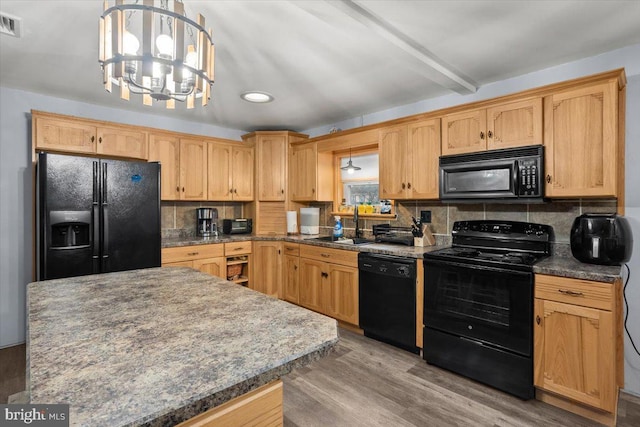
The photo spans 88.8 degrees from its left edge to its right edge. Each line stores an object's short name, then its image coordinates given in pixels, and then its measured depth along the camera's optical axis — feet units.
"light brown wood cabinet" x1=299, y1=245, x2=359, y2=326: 10.89
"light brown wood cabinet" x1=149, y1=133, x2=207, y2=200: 12.24
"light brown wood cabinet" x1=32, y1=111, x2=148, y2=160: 10.00
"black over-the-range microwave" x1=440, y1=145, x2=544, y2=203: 7.91
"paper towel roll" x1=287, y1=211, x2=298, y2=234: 14.35
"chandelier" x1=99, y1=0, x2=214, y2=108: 4.15
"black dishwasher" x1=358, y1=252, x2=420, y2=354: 9.30
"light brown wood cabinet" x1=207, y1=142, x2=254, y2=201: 13.61
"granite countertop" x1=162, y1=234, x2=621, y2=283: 6.38
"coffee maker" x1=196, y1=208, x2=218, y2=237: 13.69
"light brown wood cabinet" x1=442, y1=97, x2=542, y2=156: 8.01
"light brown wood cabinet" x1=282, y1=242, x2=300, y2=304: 12.97
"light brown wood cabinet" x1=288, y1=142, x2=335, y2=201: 13.62
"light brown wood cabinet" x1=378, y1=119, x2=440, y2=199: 9.93
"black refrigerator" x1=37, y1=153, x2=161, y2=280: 8.95
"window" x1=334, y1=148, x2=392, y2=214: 12.83
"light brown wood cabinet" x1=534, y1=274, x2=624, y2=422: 6.18
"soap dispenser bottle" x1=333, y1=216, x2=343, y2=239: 13.12
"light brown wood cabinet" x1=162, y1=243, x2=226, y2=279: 11.49
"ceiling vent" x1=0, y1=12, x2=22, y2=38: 6.32
